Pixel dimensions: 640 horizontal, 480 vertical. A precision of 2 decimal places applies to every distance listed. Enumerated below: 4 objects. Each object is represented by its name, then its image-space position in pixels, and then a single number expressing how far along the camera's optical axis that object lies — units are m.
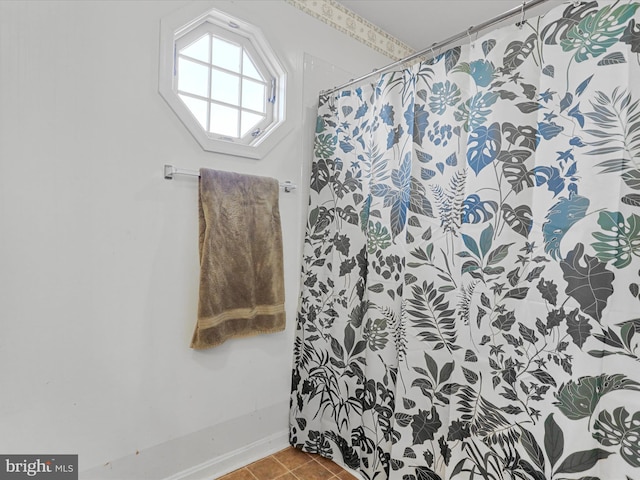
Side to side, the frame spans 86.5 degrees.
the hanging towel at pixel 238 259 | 1.48
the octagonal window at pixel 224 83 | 1.48
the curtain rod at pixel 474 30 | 1.08
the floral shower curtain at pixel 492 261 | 0.94
